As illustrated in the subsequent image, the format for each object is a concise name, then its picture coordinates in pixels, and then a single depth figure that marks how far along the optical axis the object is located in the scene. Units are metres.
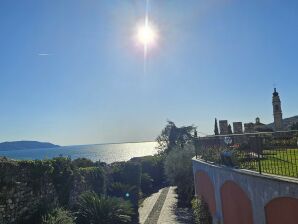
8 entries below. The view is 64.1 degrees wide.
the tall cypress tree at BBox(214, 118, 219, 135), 19.82
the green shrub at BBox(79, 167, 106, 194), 12.61
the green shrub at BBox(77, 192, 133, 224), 9.61
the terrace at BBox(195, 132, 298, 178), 5.47
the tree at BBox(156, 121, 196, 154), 30.49
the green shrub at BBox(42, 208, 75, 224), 7.73
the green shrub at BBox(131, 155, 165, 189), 22.82
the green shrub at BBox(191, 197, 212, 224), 9.80
